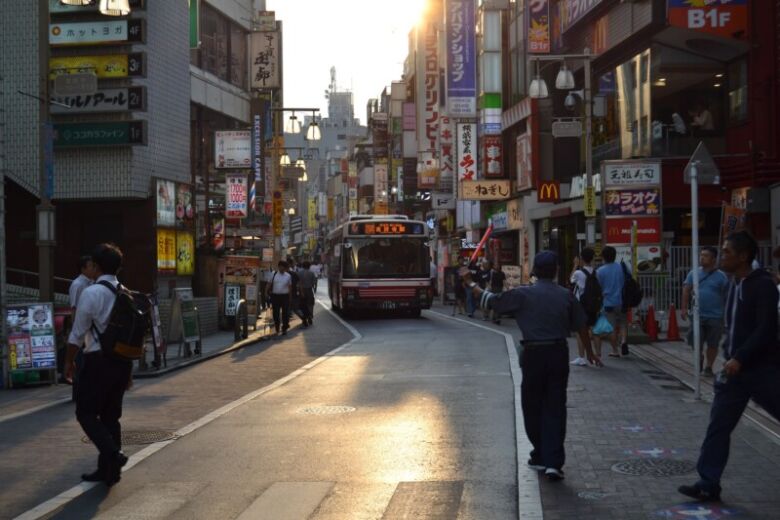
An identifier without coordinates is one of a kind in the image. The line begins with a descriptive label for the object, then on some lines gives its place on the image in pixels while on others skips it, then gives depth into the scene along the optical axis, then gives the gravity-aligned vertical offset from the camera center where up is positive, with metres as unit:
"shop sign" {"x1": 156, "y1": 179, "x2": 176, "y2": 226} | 26.58 +1.49
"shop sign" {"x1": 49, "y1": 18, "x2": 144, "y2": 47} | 24.14 +5.30
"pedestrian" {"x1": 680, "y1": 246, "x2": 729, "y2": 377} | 14.09 -0.58
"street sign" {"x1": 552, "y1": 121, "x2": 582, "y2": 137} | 27.47 +3.37
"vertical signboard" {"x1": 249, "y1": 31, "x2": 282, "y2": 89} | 37.31 +7.15
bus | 32.78 -0.19
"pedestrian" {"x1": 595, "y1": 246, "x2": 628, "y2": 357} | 16.98 -0.41
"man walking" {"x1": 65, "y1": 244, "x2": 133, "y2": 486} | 8.16 -0.89
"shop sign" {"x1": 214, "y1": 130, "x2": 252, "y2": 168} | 32.25 +3.45
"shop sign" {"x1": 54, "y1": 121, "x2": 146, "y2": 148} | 24.50 +2.99
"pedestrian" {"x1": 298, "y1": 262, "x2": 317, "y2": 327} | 30.52 -0.90
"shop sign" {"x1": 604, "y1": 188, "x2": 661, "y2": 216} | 24.12 +1.25
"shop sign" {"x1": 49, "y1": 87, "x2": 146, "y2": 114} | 24.27 +3.76
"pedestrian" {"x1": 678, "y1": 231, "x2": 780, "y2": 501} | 6.95 -0.69
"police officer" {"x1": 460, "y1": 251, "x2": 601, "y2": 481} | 8.08 -0.66
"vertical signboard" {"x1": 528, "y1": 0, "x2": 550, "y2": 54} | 38.22 +8.30
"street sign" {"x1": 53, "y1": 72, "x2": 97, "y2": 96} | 16.00 +2.72
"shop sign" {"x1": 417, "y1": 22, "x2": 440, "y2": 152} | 62.22 +10.06
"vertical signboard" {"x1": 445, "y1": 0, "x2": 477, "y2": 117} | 47.47 +8.84
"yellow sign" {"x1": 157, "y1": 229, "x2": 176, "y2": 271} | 26.75 +0.29
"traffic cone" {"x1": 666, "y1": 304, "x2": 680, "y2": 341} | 21.15 -1.45
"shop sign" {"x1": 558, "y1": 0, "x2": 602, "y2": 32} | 33.36 +8.14
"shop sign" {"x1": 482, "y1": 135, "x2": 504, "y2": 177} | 47.53 +4.62
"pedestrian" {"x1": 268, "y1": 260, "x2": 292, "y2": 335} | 27.06 -0.88
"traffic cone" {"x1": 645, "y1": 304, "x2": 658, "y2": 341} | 20.83 -1.38
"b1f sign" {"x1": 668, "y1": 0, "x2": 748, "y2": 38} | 26.58 +6.07
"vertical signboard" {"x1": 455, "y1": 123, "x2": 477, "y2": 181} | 49.44 +4.99
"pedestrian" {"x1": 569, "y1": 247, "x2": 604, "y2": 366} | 16.44 -0.53
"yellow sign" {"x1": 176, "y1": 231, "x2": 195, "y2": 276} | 28.23 +0.22
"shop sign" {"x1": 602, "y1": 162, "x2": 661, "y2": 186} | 24.06 +1.90
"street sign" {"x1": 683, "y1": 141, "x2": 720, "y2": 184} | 12.94 +1.13
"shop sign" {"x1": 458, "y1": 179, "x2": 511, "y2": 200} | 46.66 +3.02
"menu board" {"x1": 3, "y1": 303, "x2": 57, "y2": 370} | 15.25 -1.07
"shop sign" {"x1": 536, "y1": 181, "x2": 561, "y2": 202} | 39.38 +2.44
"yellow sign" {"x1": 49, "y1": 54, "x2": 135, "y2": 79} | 24.47 +4.57
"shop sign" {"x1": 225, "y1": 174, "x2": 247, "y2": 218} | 34.12 +2.10
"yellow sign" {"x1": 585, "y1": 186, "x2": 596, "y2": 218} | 27.38 +1.43
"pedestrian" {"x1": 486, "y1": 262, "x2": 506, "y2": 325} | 32.59 -0.69
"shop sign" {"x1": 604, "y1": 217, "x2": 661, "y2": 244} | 24.14 +0.63
